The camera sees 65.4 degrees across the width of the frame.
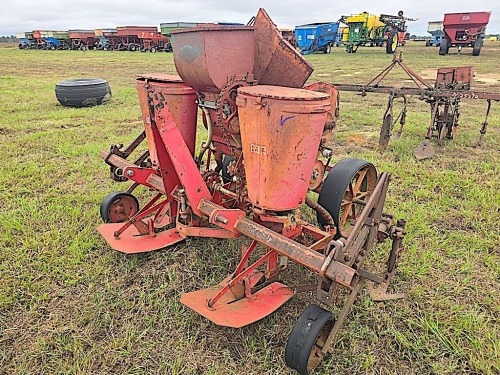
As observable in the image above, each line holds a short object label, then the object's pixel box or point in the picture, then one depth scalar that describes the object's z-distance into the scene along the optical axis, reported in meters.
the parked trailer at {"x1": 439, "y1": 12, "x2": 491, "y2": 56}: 20.36
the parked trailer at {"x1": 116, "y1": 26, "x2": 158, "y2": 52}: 35.91
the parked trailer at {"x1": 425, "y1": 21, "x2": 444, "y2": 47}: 34.75
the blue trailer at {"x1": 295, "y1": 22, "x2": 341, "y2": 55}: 26.77
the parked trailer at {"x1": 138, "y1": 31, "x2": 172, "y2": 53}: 34.53
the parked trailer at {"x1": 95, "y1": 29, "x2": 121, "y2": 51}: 37.19
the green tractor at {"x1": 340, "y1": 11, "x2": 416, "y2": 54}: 25.20
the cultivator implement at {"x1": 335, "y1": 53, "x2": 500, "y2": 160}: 5.52
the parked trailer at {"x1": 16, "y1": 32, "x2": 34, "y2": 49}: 41.56
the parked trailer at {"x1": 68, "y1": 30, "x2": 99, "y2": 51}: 38.97
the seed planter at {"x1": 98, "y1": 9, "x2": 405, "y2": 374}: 2.29
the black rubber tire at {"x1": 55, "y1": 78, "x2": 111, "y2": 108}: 8.87
